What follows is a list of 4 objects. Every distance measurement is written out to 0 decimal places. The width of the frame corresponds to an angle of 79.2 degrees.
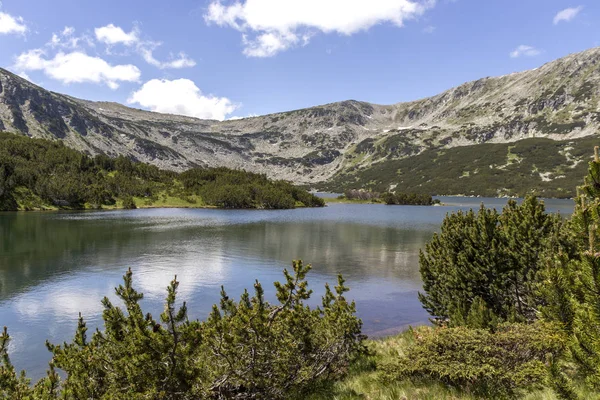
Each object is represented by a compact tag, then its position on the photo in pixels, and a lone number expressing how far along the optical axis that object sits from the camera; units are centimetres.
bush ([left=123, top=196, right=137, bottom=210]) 15025
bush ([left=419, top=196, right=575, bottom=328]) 1702
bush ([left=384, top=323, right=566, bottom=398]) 943
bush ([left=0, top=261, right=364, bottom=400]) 837
